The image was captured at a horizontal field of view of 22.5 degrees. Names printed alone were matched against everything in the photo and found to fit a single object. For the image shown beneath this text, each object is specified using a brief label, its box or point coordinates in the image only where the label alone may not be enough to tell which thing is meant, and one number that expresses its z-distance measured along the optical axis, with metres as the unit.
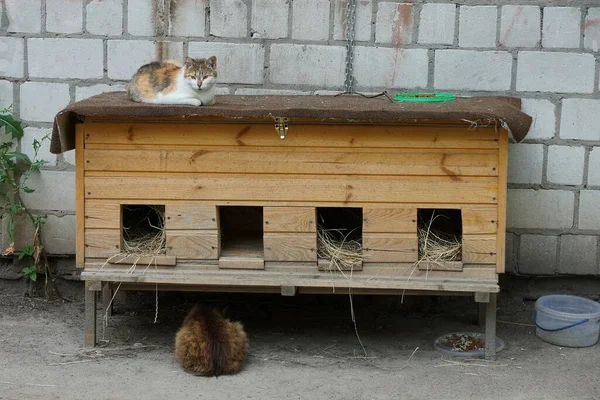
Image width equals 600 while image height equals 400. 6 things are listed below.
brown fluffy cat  7.79
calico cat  8.17
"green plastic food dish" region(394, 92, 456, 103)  8.72
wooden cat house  7.99
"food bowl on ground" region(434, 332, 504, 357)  8.49
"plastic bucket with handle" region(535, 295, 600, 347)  8.80
